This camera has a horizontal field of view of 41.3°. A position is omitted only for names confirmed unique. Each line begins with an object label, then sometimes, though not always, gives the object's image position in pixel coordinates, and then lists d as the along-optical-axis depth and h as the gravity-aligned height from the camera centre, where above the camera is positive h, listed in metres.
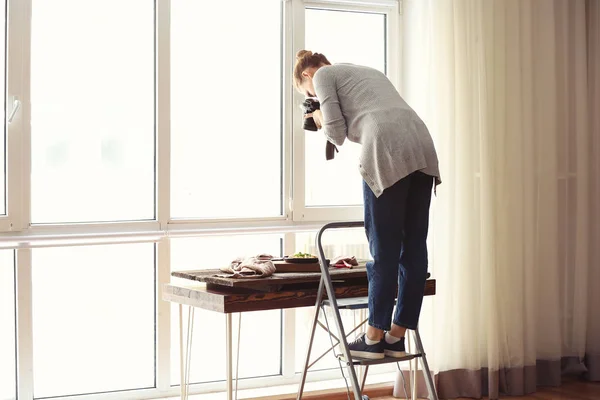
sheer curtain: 4.02 +0.07
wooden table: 2.79 -0.34
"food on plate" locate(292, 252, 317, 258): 3.19 -0.22
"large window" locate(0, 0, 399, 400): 3.56 +0.10
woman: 2.63 +0.06
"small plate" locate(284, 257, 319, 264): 3.15 -0.24
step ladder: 2.63 -0.42
